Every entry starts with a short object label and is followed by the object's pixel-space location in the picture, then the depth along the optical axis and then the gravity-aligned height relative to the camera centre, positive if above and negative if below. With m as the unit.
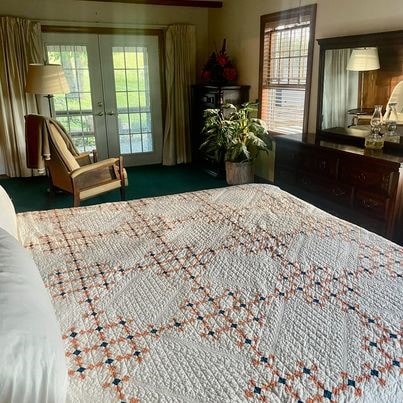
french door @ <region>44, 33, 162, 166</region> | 5.36 -0.07
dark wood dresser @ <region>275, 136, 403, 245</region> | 2.88 -0.75
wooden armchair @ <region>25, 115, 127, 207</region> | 3.65 -0.71
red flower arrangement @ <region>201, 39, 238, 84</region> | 5.32 +0.23
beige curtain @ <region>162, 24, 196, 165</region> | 5.68 -0.02
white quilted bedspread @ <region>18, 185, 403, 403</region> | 1.00 -0.69
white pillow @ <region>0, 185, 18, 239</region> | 1.68 -0.54
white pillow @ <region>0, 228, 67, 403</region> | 0.84 -0.56
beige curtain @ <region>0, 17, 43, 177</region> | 4.87 +0.08
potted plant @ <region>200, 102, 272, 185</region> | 4.67 -0.58
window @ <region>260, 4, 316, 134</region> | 4.16 +0.21
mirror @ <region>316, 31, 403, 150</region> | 3.16 +0.01
